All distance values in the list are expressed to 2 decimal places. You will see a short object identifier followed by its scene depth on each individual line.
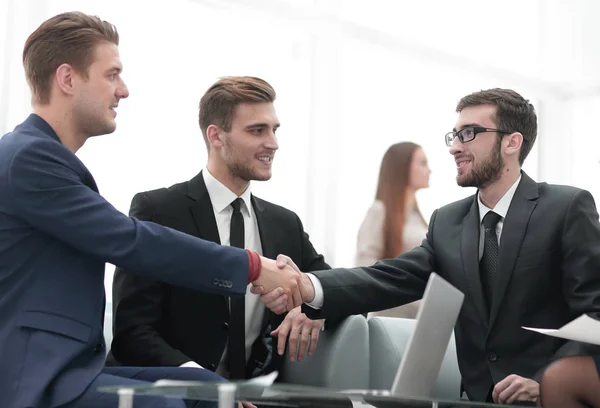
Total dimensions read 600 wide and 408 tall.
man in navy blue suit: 2.03
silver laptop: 1.77
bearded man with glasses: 2.70
